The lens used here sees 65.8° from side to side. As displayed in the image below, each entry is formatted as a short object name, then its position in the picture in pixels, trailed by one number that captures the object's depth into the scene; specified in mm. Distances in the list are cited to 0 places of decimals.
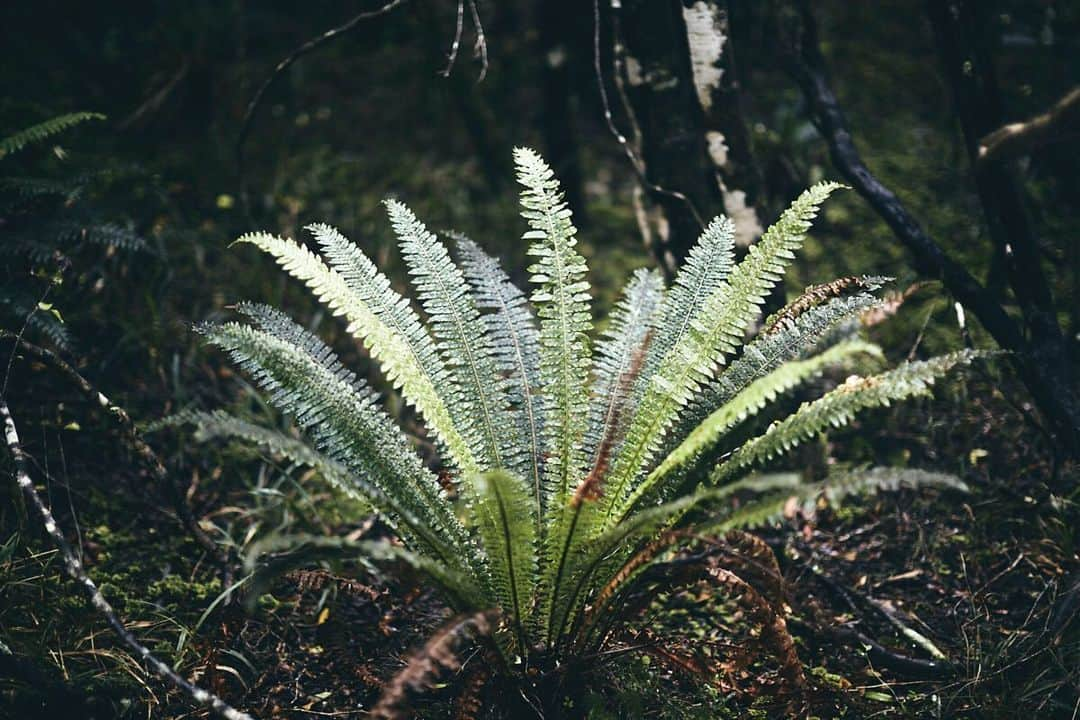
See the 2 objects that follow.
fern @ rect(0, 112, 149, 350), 2295
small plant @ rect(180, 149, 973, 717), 1538
